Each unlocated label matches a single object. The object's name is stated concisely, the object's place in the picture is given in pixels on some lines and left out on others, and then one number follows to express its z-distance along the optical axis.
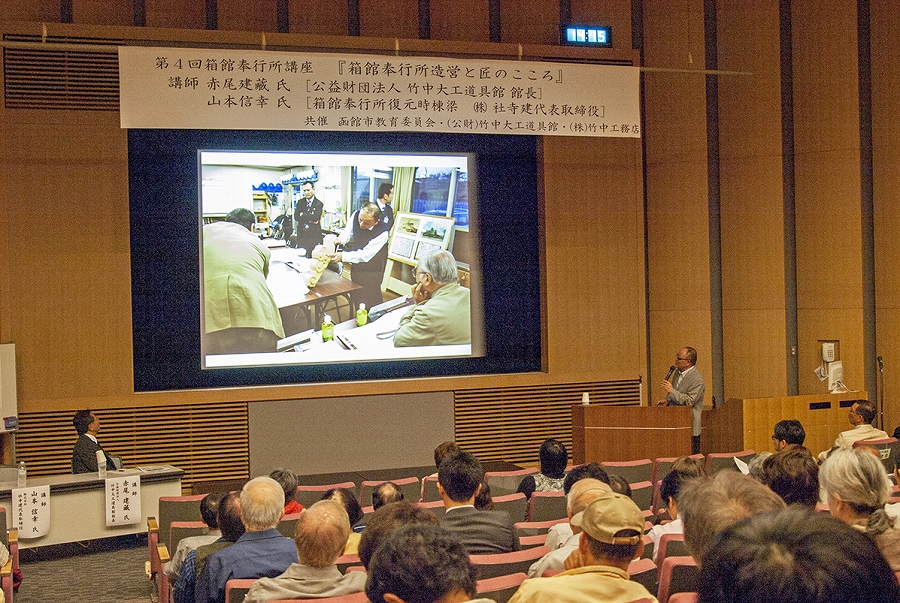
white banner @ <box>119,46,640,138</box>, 7.00
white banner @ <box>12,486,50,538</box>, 6.00
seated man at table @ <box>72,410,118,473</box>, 6.75
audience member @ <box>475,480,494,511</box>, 4.20
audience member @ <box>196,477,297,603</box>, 3.13
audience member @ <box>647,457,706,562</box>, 3.85
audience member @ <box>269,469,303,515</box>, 4.55
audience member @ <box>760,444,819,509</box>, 3.21
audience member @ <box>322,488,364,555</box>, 4.09
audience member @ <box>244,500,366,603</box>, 2.73
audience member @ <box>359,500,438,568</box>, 2.62
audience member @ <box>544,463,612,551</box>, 3.45
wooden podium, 7.77
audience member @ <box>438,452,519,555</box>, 3.47
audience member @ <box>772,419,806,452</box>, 5.21
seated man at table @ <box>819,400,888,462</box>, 6.39
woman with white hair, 2.80
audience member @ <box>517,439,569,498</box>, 5.18
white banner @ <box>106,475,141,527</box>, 6.39
